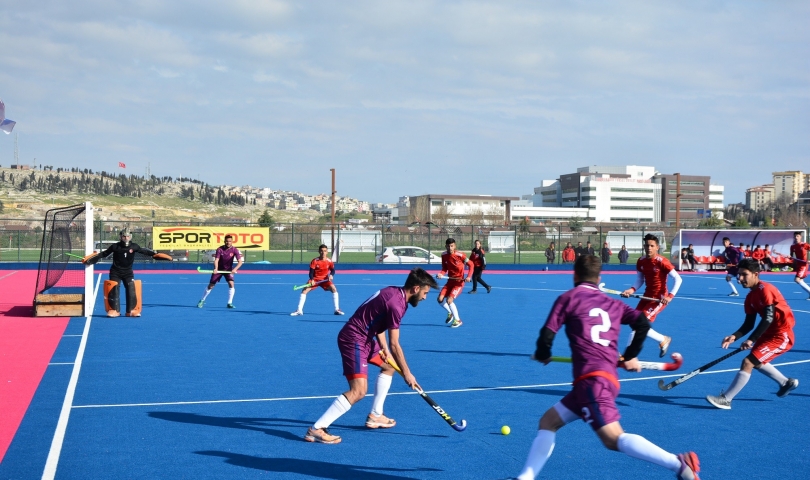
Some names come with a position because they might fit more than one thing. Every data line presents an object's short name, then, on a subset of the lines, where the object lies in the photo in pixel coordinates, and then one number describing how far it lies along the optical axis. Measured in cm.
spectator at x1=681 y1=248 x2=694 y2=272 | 4059
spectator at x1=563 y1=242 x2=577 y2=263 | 4331
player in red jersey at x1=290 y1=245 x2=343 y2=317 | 1858
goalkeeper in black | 1753
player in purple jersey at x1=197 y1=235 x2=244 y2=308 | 2048
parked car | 4203
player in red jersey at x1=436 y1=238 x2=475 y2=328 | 1684
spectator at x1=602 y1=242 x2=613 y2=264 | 4263
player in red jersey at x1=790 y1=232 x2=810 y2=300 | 2183
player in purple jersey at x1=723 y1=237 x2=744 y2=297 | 3086
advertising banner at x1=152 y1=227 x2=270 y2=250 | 3788
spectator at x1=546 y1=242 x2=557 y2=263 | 4447
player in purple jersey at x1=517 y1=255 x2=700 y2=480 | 511
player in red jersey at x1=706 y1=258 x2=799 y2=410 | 832
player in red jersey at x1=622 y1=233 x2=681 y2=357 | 1209
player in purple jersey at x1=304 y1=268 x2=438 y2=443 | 702
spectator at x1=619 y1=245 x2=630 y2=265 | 4396
